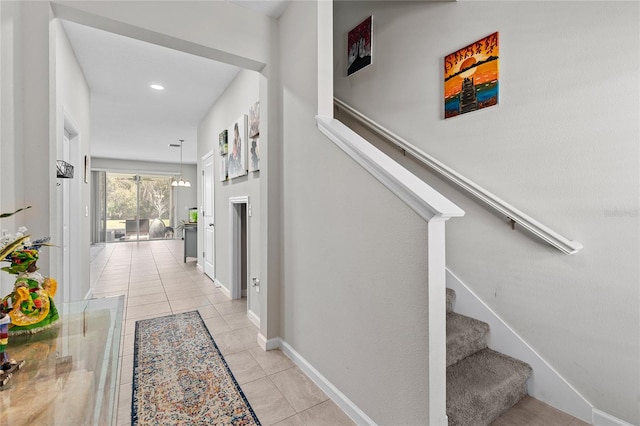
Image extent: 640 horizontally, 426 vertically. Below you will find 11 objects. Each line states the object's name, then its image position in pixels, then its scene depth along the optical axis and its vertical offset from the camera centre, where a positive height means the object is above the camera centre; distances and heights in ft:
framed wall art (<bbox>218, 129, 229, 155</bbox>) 13.46 +3.47
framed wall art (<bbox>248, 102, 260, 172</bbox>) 9.97 +2.74
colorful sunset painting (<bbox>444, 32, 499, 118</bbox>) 6.91 +3.42
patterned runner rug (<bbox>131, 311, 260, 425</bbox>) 5.72 -3.98
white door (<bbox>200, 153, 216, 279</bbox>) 16.17 +0.00
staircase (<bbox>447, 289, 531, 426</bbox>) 5.18 -3.36
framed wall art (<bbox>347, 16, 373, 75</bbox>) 10.30 +6.27
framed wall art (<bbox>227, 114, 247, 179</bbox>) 11.25 +2.71
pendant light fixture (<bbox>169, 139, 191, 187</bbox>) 24.98 +6.22
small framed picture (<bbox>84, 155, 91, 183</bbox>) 12.46 +2.10
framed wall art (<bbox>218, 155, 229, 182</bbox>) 13.33 +2.25
